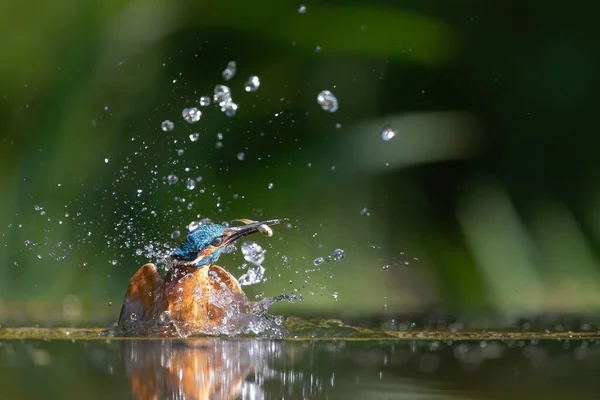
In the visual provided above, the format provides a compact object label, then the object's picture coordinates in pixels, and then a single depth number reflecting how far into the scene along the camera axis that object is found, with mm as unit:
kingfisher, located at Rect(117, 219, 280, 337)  5629
